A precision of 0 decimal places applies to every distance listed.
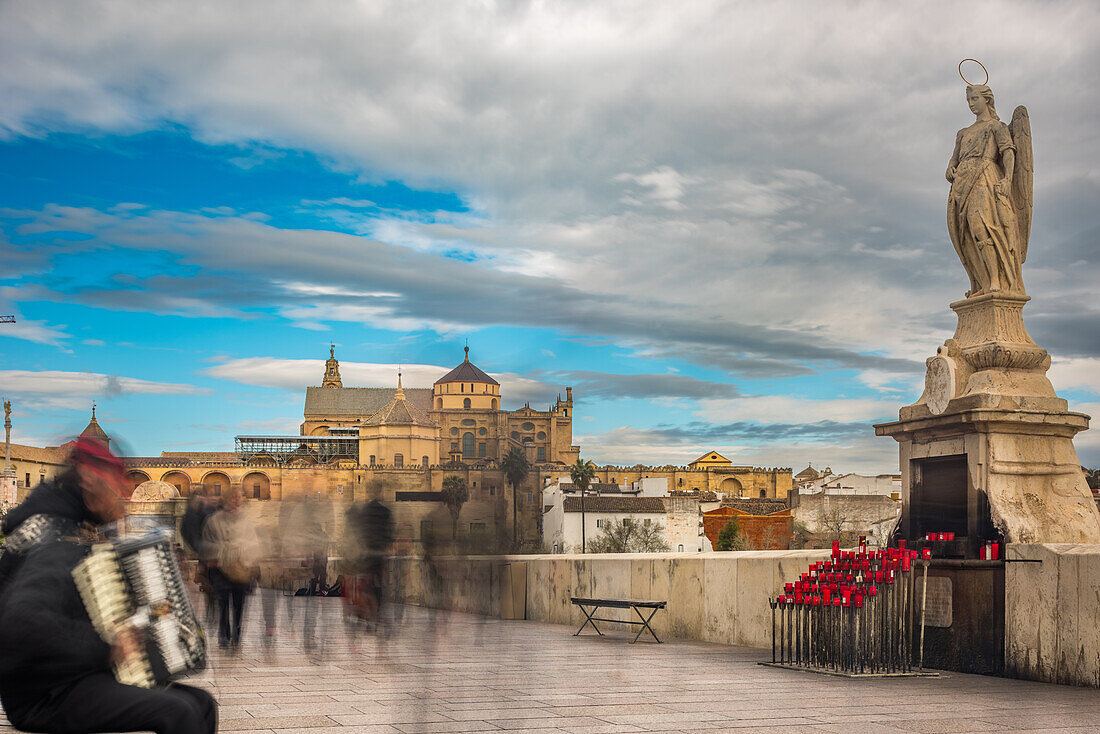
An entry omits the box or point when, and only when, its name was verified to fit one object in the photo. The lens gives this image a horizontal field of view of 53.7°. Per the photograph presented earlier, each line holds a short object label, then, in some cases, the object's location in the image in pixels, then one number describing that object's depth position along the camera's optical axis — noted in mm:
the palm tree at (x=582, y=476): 101625
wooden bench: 11516
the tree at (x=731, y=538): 73550
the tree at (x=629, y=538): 75625
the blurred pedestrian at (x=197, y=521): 10641
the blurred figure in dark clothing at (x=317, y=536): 13328
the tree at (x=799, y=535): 67875
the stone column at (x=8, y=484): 88688
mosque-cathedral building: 124500
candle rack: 8625
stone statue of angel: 10375
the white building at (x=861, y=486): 79062
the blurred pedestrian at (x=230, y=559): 10539
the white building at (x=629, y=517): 78250
